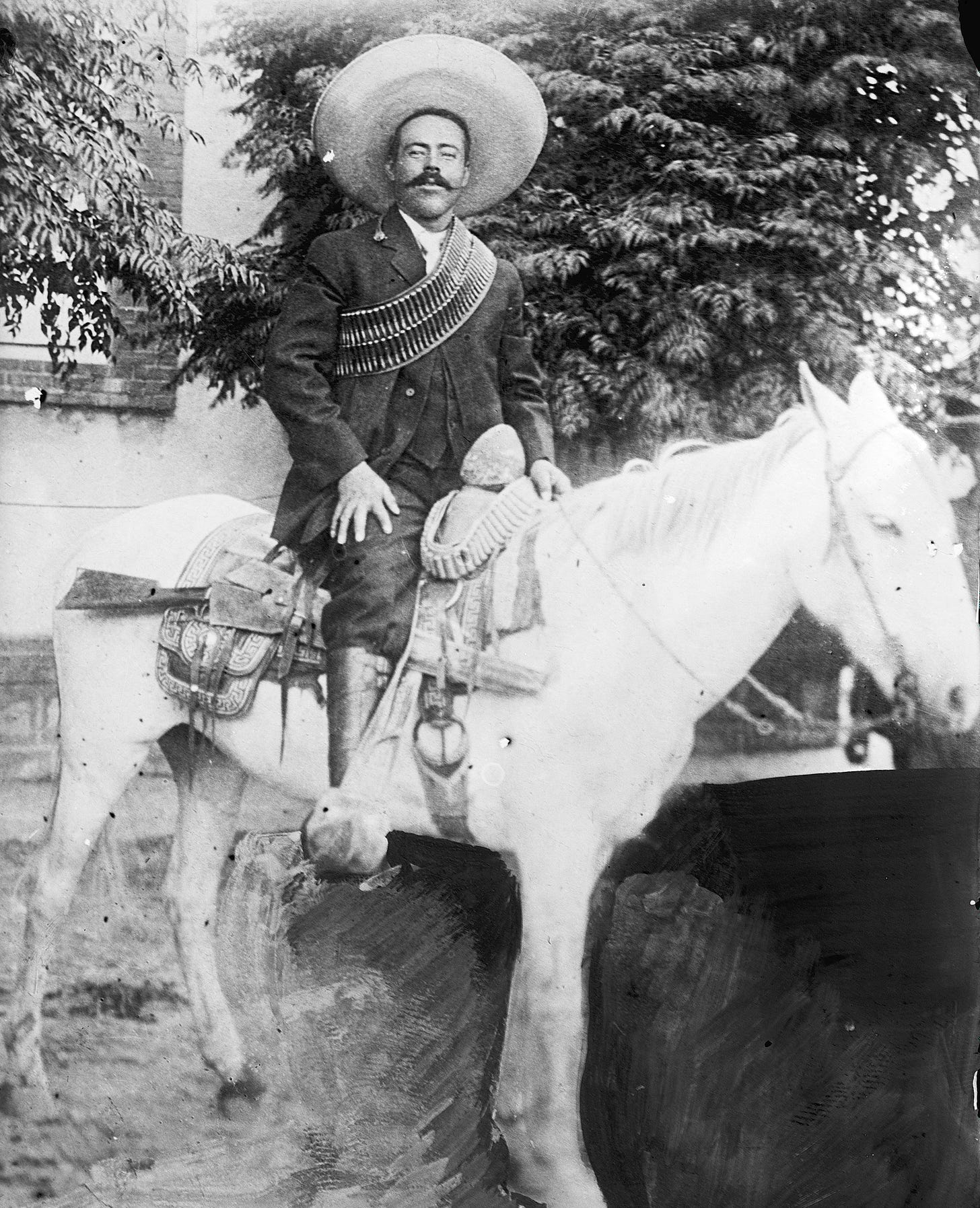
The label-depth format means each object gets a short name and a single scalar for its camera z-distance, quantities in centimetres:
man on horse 272
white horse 265
